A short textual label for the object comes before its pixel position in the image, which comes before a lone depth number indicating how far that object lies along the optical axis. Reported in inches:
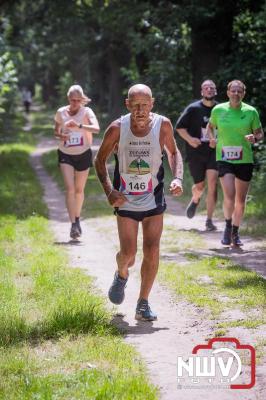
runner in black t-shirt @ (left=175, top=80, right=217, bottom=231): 468.4
